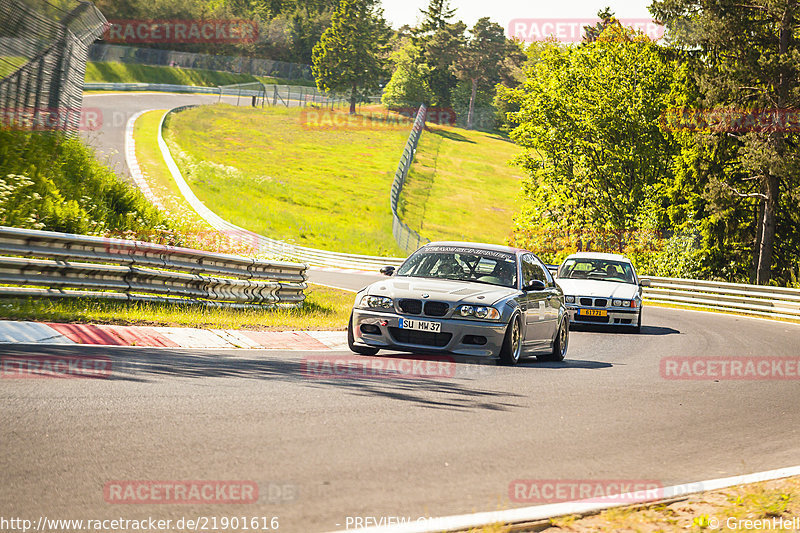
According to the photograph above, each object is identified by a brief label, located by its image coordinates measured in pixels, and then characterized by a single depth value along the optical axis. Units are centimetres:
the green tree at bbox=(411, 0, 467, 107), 12488
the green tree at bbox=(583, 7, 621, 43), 11825
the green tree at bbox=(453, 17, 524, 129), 12756
